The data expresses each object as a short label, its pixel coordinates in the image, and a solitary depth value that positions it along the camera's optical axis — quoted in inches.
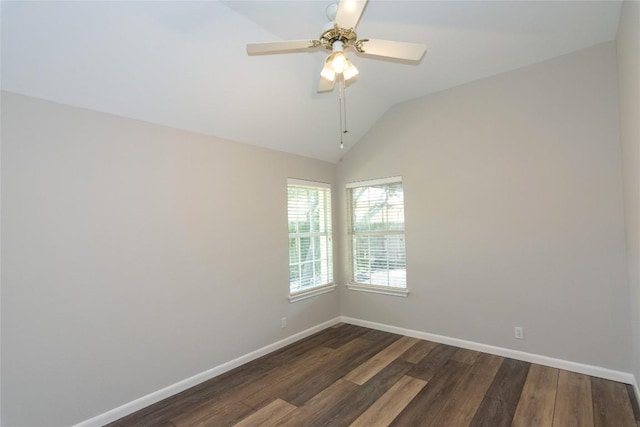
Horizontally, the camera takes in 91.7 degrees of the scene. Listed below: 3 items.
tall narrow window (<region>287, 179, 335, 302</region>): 157.0
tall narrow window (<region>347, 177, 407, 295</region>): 159.0
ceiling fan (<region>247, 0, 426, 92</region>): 67.0
